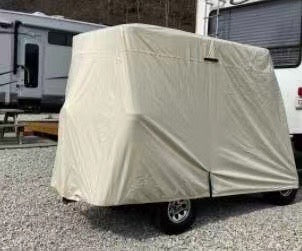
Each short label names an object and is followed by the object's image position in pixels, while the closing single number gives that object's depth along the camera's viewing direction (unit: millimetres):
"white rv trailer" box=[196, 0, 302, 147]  4793
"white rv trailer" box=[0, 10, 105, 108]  8722
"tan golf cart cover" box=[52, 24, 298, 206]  3213
